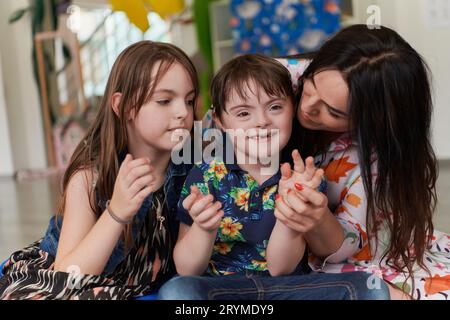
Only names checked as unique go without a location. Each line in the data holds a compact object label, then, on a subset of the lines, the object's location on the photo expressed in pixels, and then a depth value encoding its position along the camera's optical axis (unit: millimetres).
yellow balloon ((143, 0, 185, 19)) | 3256
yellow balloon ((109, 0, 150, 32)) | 3088
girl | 2223
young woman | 2246
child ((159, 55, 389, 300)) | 2182
